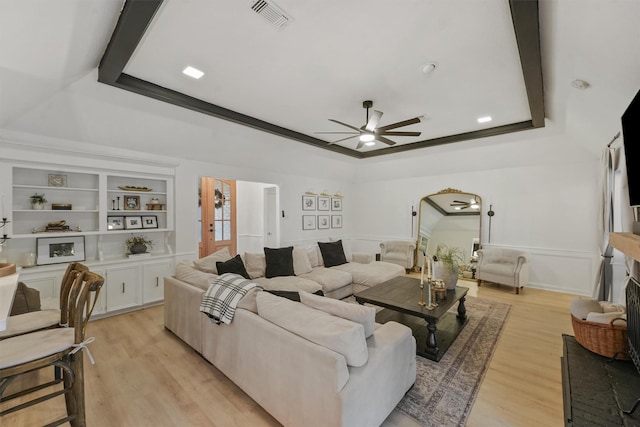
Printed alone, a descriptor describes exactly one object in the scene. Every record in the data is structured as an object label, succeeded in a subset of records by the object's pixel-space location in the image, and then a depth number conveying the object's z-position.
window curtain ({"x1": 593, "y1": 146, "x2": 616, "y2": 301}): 3.52
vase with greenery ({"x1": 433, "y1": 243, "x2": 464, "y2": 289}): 3.52
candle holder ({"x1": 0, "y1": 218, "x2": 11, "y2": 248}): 3.13
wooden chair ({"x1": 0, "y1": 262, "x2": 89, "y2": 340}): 1.86
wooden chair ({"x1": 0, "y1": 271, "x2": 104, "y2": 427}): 1.37
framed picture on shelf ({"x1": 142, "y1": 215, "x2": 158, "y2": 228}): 4.38
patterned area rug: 1.96
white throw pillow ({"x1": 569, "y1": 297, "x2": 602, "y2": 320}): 2.42
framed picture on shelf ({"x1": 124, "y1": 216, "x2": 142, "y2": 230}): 4.20
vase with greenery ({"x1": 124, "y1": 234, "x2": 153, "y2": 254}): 4.13
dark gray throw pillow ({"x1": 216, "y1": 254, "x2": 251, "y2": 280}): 3.38
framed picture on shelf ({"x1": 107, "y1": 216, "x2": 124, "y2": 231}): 4.07
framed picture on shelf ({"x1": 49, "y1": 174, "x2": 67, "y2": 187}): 3.57
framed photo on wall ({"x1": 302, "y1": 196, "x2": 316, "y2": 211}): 6.73
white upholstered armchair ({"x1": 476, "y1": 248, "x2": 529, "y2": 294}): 4.81
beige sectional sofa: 1.55
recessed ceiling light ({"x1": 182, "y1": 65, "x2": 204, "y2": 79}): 2.69
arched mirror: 5.90
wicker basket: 2.00
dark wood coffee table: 2.73
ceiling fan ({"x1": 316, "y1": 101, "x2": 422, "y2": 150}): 3.19
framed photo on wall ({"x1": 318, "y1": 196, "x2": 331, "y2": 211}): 7.14
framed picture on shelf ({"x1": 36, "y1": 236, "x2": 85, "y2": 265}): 3.49
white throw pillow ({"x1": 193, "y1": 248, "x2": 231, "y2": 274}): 3.39
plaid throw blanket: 2.21
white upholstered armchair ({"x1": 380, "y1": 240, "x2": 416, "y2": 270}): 6.18
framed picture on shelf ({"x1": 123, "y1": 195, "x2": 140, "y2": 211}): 4.20
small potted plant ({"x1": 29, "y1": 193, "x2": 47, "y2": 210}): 3.45
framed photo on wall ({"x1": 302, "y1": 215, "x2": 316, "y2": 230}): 6.76
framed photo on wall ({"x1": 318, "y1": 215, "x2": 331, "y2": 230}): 7.16
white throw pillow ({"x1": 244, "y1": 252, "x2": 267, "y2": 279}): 4.03
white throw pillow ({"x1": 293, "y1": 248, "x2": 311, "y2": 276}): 4.36
